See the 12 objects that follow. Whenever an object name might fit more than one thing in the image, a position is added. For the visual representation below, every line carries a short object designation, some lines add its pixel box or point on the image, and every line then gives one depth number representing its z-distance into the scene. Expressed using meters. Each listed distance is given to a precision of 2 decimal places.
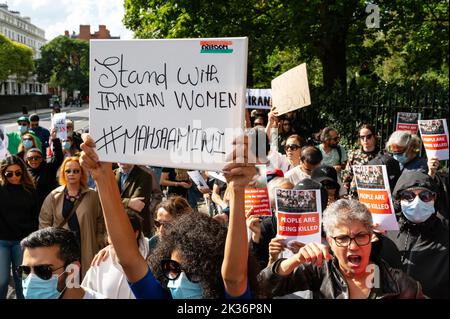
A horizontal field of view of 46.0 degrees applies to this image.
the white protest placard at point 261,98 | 10.27
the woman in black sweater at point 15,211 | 4.74
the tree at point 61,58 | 85.72
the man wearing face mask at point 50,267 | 2.75
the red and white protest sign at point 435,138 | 5.07
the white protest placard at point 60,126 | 7.66
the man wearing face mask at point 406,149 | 5.36
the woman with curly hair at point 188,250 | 2.15
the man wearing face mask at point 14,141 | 7.77
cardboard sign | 5.20
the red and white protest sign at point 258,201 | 3.76
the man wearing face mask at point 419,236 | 3.38
